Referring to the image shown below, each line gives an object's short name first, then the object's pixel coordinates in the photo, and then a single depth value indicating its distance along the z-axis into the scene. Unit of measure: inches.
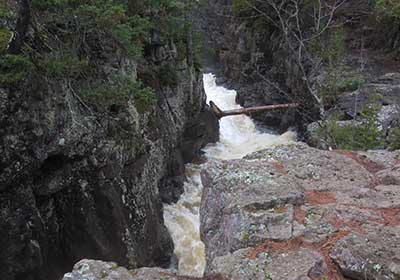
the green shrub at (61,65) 371.9
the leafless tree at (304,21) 828.6
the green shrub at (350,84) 641.2
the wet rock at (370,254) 158.4
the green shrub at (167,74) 671.1
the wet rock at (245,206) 185.8
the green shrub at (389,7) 678.5
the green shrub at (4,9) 369.1
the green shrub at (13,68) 348.4
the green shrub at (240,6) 951.5
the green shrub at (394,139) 426.6
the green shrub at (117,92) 422.9
